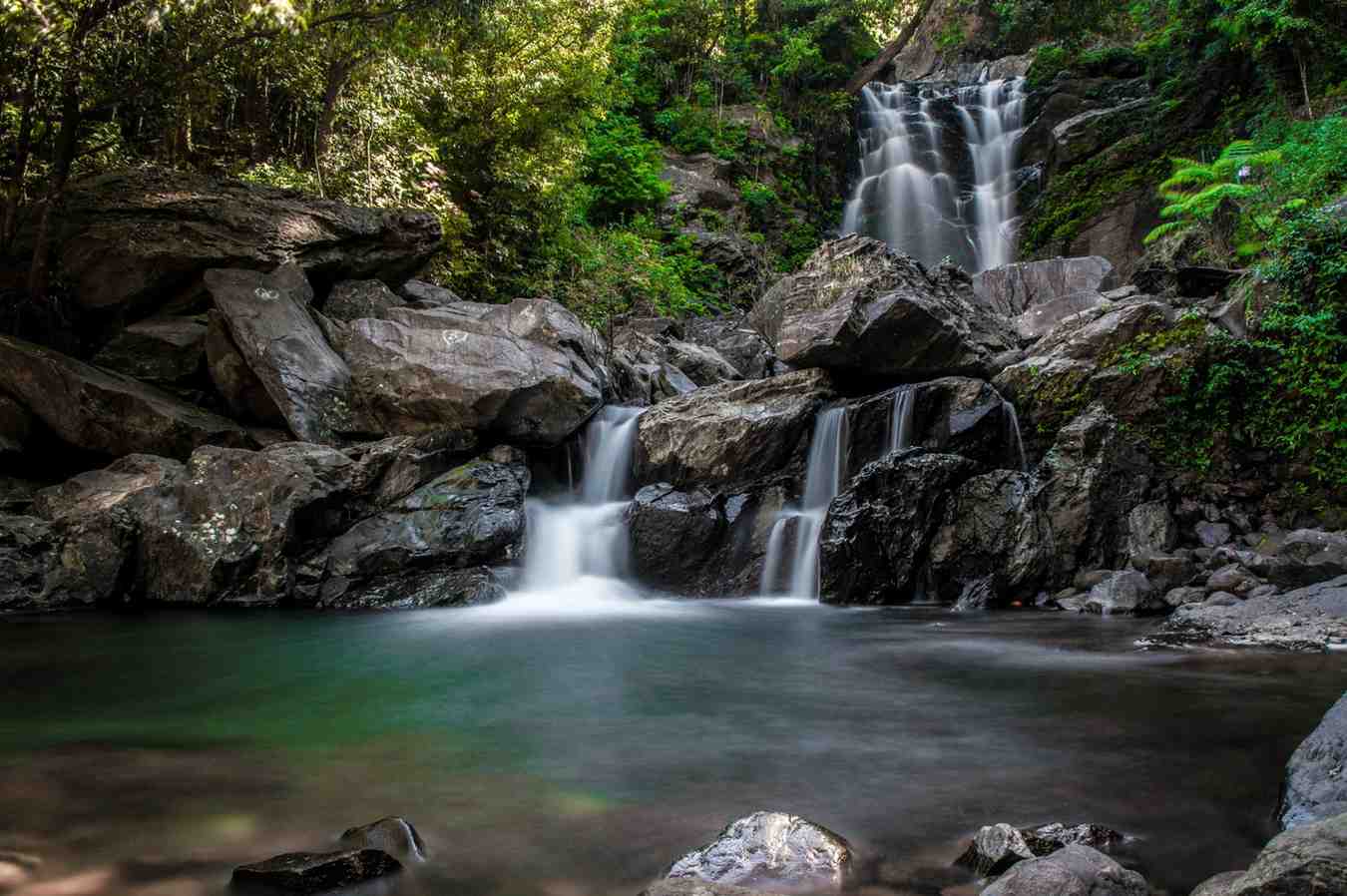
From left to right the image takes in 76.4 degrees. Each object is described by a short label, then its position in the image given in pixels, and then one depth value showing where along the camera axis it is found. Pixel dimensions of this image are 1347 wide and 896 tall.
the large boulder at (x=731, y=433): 11.40
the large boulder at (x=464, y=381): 11.32
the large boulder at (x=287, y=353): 11.26
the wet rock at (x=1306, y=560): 7.57
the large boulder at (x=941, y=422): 10.78
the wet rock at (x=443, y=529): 10.08
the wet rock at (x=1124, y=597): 8.51
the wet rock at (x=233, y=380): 11.63
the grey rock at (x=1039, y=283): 15.71
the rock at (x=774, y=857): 2.89
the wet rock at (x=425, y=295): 14.26
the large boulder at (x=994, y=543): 9.58
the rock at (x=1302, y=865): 2.18
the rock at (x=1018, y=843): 2.91
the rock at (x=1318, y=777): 3.20
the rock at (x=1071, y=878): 2.54
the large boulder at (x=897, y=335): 11.54
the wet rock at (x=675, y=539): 10.76
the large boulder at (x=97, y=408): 10.69
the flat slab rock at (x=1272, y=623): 6.51
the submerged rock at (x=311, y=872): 2.80
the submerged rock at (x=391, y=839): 3.11
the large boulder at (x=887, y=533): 9.82
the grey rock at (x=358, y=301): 13.33
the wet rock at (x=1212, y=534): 9.46
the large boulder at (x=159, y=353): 11.98
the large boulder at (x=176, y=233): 11.87
